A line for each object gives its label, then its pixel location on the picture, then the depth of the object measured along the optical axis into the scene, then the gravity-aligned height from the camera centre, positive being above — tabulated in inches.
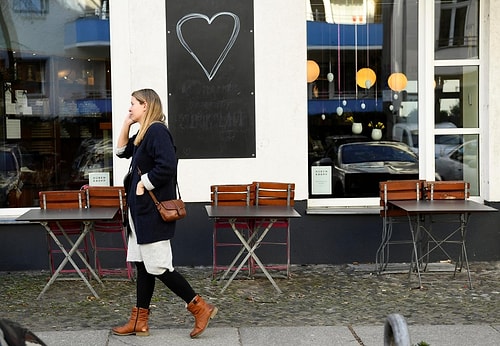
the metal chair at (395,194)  308.5 -27.2
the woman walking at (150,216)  230.1 -25.2
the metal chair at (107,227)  301.4 -38.2
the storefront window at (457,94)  347.6 +12.8
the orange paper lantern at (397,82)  350.6 +18.6
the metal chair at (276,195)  309.5 -26.7
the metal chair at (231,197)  309.3 -27.1
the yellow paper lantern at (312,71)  345.1 +23.9
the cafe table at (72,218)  273.7 -30.0
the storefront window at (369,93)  348.8 +14.2
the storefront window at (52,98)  337.7 +14.0
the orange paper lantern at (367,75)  351.3 +22.1
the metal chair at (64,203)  299.6 -27.3
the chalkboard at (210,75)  329.4 +21.6
